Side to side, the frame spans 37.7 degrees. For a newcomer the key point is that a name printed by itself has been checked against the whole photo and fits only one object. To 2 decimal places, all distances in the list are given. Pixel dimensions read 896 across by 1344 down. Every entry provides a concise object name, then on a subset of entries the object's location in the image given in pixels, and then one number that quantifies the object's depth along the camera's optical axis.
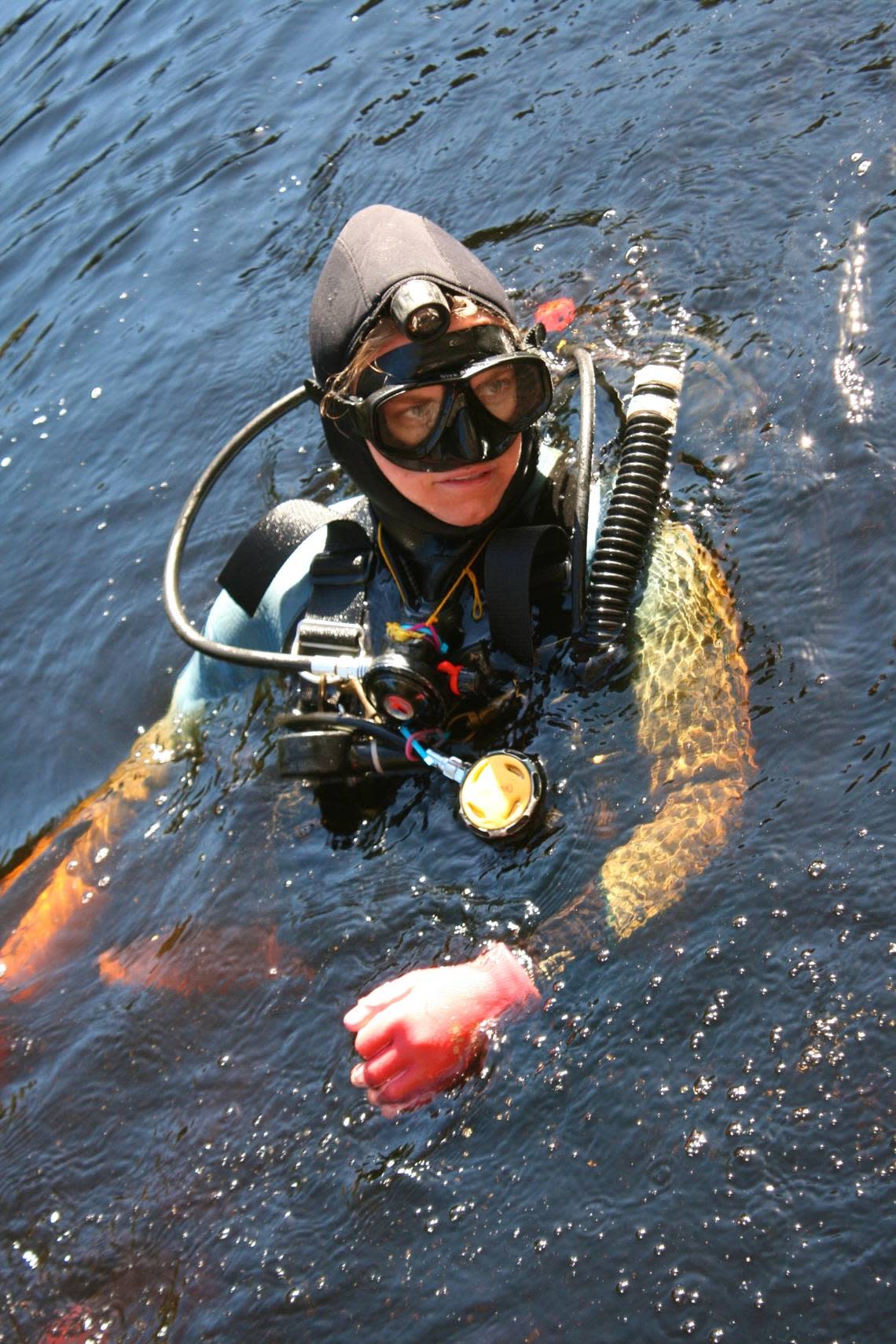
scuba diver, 3.03
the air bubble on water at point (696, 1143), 2.61
